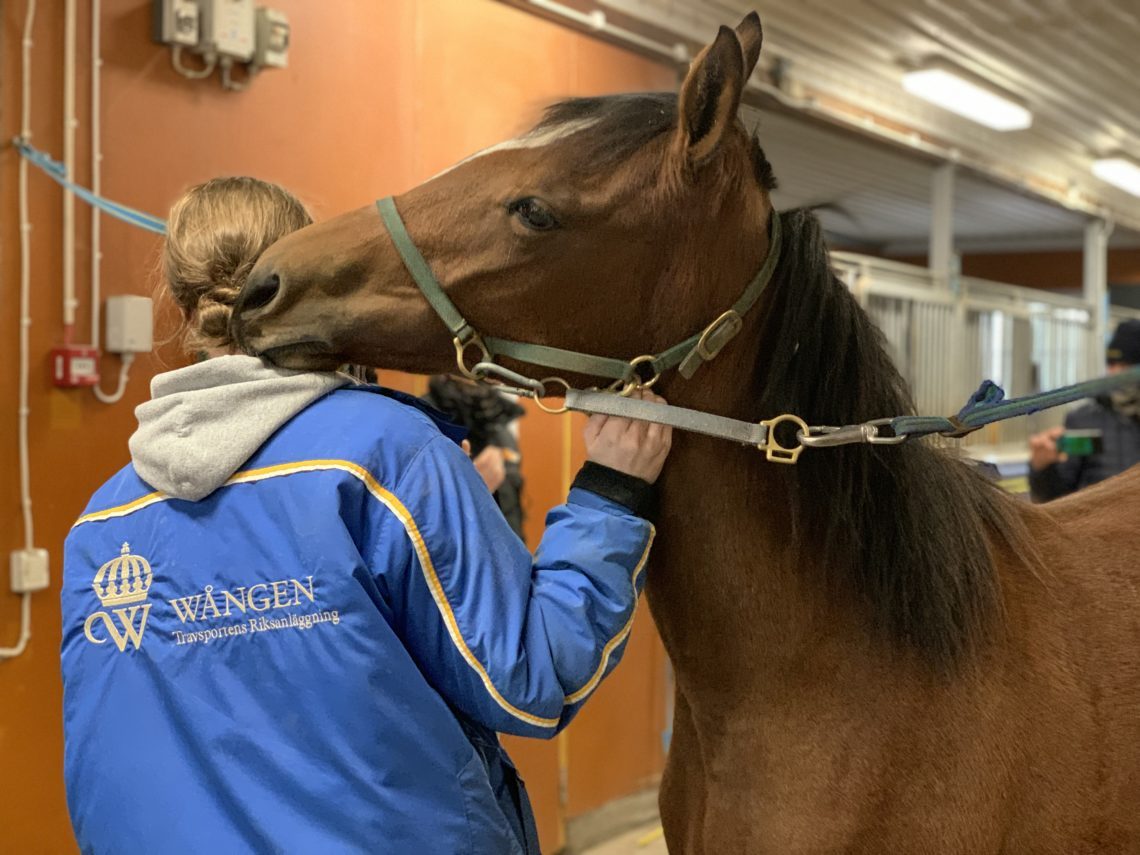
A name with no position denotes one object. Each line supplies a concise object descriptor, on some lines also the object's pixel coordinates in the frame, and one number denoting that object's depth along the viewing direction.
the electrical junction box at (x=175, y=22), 2.45
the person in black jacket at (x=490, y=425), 2.94
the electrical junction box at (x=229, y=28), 2.51
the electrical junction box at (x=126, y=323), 2.40
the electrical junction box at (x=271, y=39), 2.64
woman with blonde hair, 0.99
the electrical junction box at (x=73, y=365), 2.33
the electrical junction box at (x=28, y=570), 2.29
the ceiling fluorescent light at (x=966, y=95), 4.86
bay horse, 1.14
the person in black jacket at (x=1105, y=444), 3.39
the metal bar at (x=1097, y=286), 7.09
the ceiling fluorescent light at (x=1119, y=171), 7.15
